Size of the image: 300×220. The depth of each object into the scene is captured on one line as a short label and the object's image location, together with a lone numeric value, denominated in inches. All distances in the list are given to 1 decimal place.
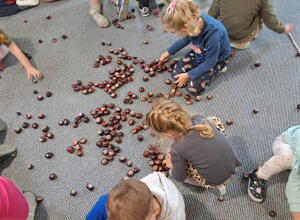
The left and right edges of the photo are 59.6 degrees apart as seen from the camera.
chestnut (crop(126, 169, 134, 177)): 61.0
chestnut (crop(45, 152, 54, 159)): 65.0
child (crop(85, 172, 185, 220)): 36.9
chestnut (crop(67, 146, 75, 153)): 65.4
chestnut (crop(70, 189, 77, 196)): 59.9
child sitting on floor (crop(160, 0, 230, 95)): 55.0
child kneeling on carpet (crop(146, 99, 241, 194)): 41.1
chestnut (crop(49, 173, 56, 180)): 62.1
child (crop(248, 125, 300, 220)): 48.4
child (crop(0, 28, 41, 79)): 72.7
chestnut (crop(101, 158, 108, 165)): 63.2
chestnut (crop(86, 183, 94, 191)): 60.3
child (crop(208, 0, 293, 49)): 67.4
